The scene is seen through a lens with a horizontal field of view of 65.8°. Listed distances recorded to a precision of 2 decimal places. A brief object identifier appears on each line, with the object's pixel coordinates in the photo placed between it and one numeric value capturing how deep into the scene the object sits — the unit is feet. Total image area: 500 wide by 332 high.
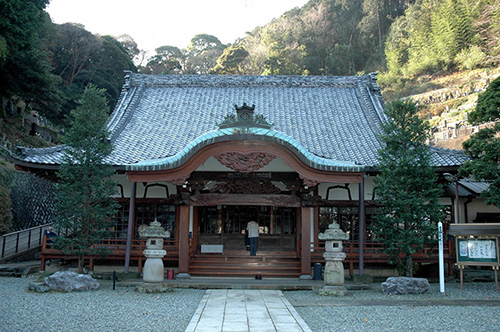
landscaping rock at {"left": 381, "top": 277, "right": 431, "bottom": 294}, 32.76
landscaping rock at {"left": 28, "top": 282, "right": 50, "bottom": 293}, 31.42
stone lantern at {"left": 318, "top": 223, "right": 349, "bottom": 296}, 32.94
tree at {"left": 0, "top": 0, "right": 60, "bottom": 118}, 73.46
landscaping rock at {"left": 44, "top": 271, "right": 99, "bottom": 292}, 32.01
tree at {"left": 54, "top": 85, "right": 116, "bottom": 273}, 36.35
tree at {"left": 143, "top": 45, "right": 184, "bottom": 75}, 173.68
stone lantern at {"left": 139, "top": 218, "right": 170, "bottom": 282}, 33.09
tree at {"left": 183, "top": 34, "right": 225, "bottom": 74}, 193.36
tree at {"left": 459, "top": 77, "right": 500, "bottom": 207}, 34.27
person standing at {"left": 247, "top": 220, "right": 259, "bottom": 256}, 44.60
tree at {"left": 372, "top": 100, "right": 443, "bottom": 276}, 36.40
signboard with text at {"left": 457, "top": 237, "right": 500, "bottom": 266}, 33.68
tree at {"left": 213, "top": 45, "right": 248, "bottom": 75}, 150.10
